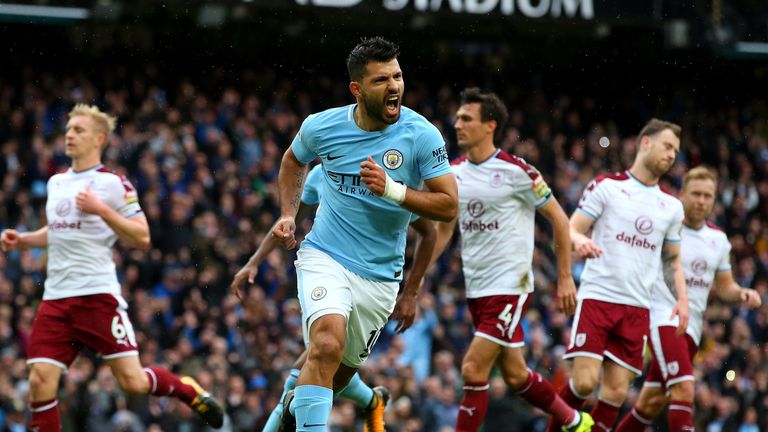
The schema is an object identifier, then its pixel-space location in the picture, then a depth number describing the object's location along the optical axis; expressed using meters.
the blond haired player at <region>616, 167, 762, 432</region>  10.60
